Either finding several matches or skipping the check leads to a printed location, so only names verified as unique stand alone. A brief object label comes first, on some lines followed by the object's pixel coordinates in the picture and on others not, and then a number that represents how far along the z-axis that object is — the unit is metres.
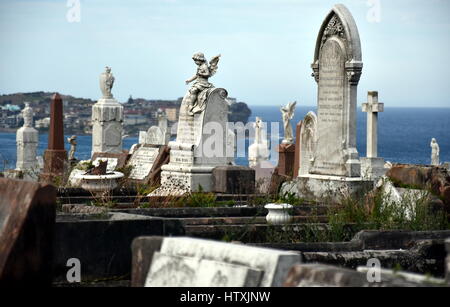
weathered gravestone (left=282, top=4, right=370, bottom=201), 17.23
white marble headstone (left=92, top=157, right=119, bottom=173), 22.76
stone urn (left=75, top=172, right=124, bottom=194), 17.11
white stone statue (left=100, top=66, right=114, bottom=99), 27.91
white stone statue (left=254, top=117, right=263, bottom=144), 33.94
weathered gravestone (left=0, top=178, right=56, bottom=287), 7.47
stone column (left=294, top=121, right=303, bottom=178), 22.03
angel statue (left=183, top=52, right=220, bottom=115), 19.50
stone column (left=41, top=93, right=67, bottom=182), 24.75
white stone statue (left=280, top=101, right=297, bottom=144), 29.06
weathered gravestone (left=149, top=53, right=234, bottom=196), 19.12
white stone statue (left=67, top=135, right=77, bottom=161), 26.16
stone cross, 25.50
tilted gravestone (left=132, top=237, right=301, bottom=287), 5.98
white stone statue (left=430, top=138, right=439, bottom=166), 36.28
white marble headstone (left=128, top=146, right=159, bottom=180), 21.47
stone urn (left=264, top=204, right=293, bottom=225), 13.36
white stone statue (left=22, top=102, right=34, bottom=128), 30.29
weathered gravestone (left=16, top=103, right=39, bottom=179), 28.81
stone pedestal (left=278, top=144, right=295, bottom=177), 25.33
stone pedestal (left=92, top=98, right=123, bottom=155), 27.27
